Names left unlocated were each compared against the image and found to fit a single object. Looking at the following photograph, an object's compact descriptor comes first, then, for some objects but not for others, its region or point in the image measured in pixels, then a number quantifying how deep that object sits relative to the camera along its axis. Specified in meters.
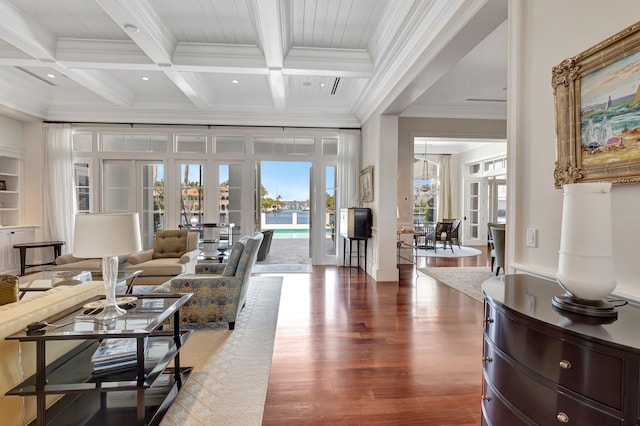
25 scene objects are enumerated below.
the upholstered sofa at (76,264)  4.57
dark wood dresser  0.89
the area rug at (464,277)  4.95
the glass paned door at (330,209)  7.12
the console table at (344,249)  6.92
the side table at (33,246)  5.70
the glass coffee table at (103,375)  1.65
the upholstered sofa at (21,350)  1.59
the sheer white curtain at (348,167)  6.83
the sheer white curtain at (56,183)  6.35
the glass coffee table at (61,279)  3.35
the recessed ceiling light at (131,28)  3.41
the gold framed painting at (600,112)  1.33
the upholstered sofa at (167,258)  4.60
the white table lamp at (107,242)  2.01
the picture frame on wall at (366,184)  5.97
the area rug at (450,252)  8.67
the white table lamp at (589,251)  1.13
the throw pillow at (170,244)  5.31
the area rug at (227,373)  2.03
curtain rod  6.45
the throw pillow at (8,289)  1.91
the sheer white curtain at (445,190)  11.41
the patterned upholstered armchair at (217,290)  3.32
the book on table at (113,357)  1.97
